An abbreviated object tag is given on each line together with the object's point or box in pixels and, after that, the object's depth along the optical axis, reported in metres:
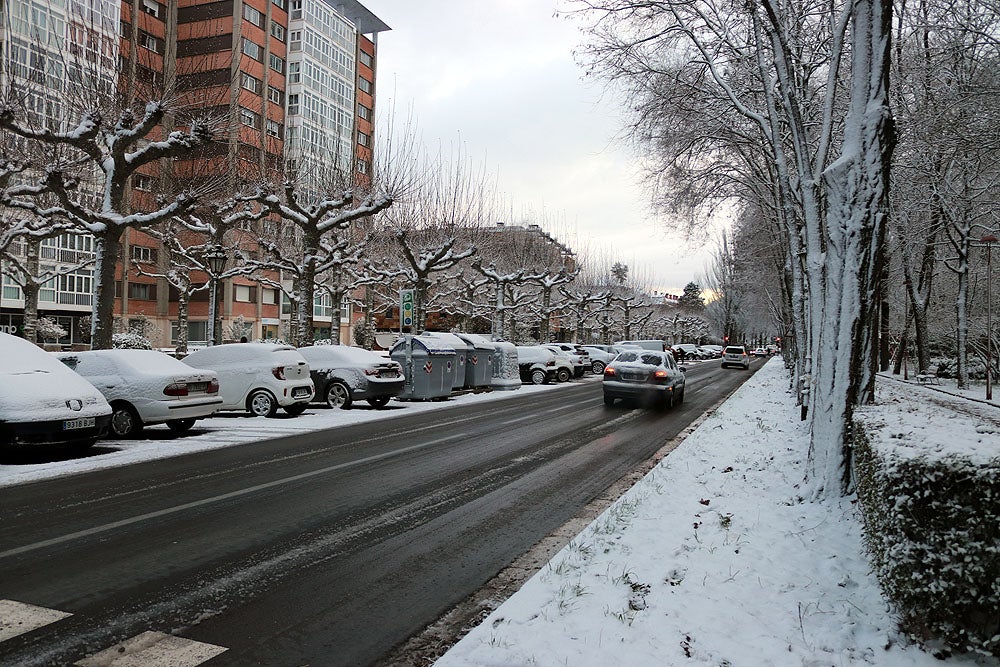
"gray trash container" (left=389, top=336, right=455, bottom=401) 18.94
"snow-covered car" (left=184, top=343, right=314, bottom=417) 14.10
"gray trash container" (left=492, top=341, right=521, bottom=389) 24.92
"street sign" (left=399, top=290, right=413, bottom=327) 20.83
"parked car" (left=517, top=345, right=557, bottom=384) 29.56
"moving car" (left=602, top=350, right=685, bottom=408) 18.23
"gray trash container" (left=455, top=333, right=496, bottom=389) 22.52
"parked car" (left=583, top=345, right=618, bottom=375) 38.75
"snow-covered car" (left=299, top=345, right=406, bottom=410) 16.22
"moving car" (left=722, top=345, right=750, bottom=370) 47.38
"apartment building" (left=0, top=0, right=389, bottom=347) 33.75
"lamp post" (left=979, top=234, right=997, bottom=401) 16.53
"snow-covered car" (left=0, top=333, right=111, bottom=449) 8.27
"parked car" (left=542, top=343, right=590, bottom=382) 30.67
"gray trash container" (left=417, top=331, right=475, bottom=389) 20.52
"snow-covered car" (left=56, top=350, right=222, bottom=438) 10.87
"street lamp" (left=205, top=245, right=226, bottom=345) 20.12
